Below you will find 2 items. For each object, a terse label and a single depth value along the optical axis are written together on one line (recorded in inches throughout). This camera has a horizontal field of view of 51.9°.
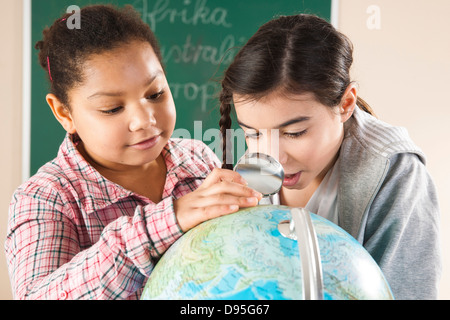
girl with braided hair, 37.9
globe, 22.5
